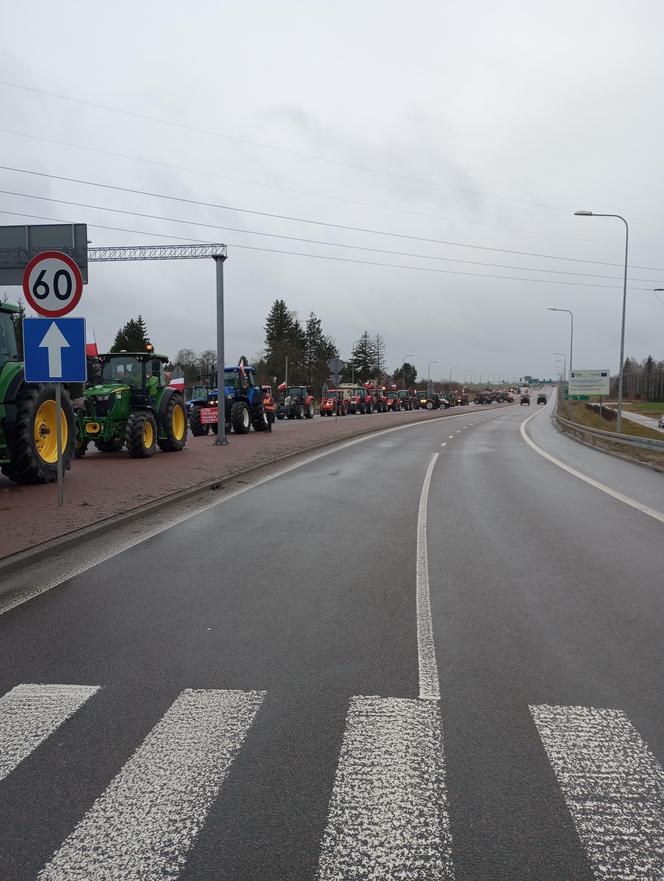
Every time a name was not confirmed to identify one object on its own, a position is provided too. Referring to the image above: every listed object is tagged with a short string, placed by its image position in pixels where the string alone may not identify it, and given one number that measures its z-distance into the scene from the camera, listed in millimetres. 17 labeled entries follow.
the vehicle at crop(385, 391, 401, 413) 71562
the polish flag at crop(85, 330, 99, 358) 17094
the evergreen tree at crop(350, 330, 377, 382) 152125
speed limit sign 9156
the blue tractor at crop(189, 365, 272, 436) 26688
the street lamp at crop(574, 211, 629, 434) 31875
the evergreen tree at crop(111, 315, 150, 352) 106500
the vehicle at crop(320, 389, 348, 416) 53903
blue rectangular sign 9375
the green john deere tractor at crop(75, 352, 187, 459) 16359
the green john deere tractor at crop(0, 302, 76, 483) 11219
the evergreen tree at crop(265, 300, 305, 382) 118875
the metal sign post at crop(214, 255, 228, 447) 20891
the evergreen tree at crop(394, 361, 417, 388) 192375
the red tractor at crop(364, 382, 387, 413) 63562
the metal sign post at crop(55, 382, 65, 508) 9148
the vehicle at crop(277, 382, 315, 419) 47500
